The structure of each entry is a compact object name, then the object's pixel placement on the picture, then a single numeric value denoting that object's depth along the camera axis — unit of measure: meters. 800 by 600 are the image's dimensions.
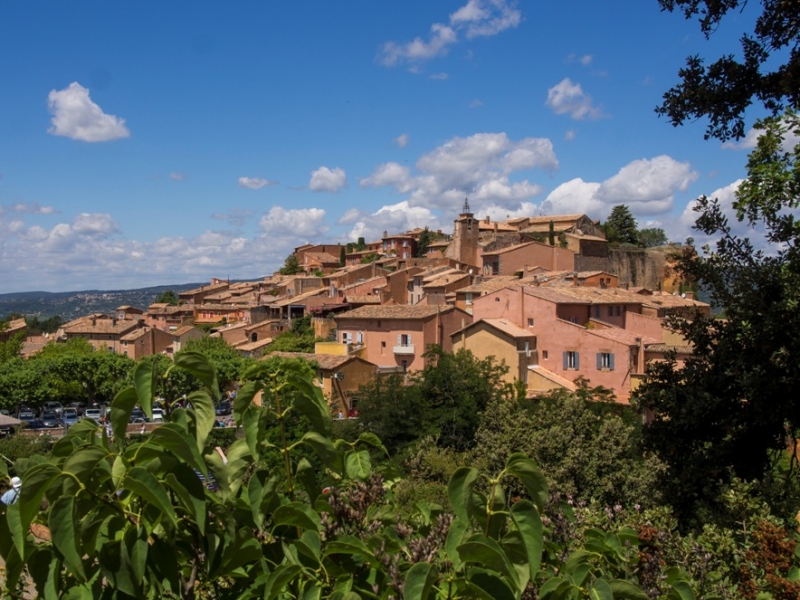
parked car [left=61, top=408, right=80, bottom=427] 44.25
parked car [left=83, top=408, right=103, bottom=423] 44.72
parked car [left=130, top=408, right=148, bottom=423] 40.47
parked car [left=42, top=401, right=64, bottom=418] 48.61
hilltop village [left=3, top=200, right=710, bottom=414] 37.78
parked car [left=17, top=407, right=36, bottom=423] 45.97
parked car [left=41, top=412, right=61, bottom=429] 41.96
